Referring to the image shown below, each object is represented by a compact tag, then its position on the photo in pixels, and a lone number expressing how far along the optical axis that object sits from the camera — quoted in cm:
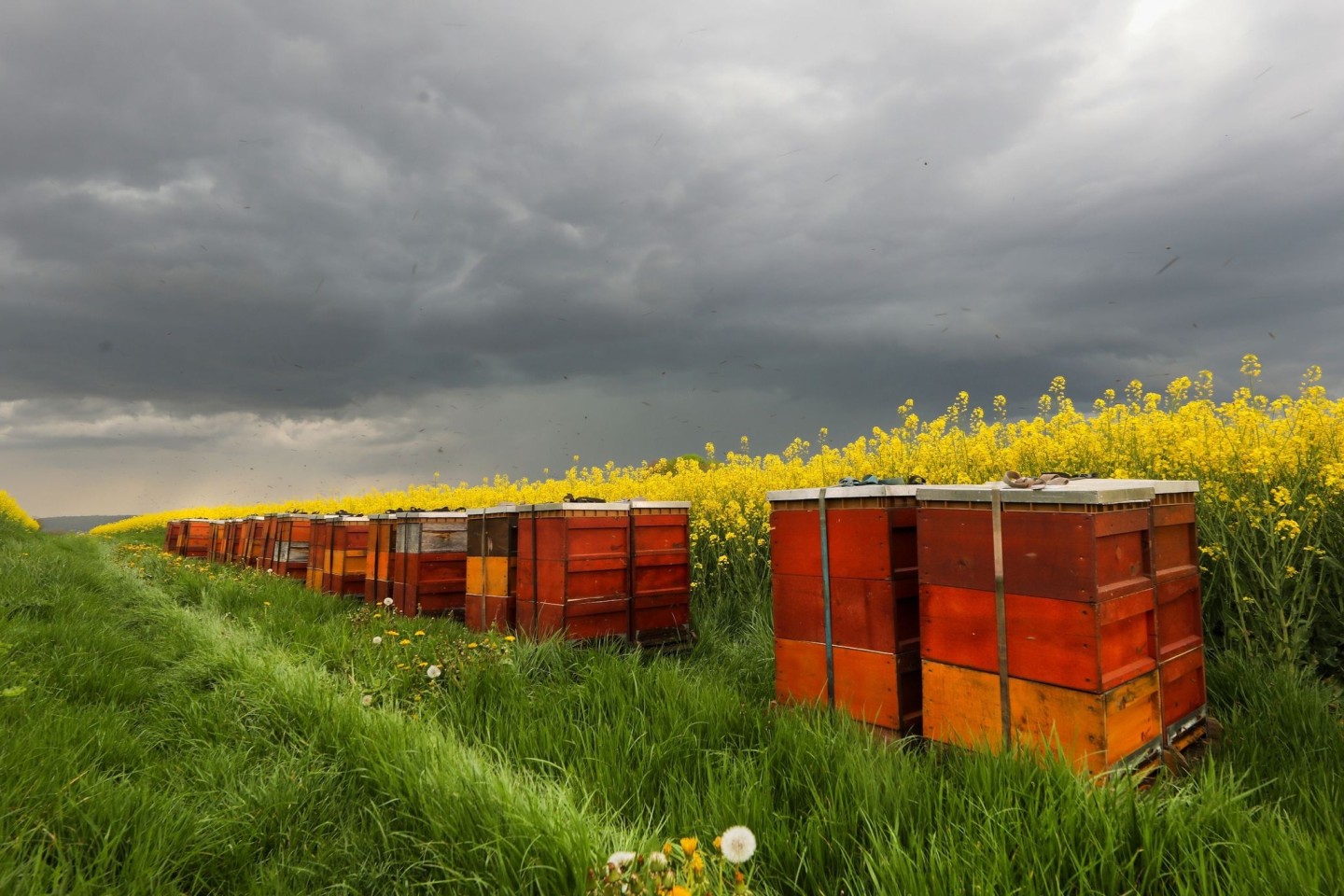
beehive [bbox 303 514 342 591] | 1222
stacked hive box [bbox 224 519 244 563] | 1886
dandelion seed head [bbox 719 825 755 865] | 223
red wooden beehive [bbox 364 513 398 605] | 1043
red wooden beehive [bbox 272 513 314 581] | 1445
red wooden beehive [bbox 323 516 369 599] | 1158
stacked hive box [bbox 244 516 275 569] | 1627
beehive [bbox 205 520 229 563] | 2086
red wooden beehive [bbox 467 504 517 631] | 778
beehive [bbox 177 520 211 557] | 2297
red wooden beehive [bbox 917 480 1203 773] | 350
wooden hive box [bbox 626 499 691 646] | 738
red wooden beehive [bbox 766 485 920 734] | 432
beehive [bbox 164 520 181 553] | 2517
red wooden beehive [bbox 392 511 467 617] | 958
